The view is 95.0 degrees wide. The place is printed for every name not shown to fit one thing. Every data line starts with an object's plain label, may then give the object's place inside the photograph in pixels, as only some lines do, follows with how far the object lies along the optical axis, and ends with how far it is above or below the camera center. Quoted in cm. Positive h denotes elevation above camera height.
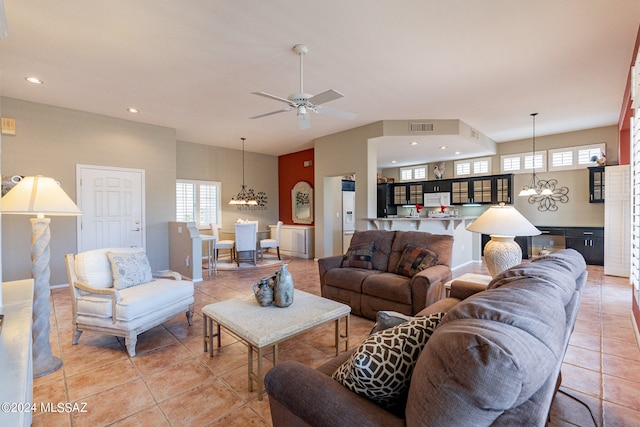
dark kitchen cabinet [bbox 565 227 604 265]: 600 -68
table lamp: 235 -18
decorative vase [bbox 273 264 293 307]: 237 -64
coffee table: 193 -79
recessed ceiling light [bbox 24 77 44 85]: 366 +168
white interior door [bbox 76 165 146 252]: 485 +9
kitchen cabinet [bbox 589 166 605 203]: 614 +54
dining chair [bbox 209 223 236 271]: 625 -70
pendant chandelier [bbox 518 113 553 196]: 699 +64
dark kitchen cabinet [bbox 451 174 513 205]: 731 +53
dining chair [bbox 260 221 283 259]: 698 -75
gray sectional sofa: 66 -38
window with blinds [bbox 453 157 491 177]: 789 +120
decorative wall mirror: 774 +22
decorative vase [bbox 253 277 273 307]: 238 -67
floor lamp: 215 -17
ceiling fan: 281 +111
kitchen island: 586 -34
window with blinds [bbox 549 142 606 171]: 627 +119
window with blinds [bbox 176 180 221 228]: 709 +26
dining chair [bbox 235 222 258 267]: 626 -56
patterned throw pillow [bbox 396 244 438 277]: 312 -54
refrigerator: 739 -1
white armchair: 251 -75
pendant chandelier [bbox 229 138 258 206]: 750 +36
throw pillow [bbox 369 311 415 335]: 137 -52
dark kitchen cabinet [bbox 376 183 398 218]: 955 +37
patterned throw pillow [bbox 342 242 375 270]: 357 -57
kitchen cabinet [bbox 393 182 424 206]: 891 +53
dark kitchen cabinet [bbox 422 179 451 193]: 835 +70
